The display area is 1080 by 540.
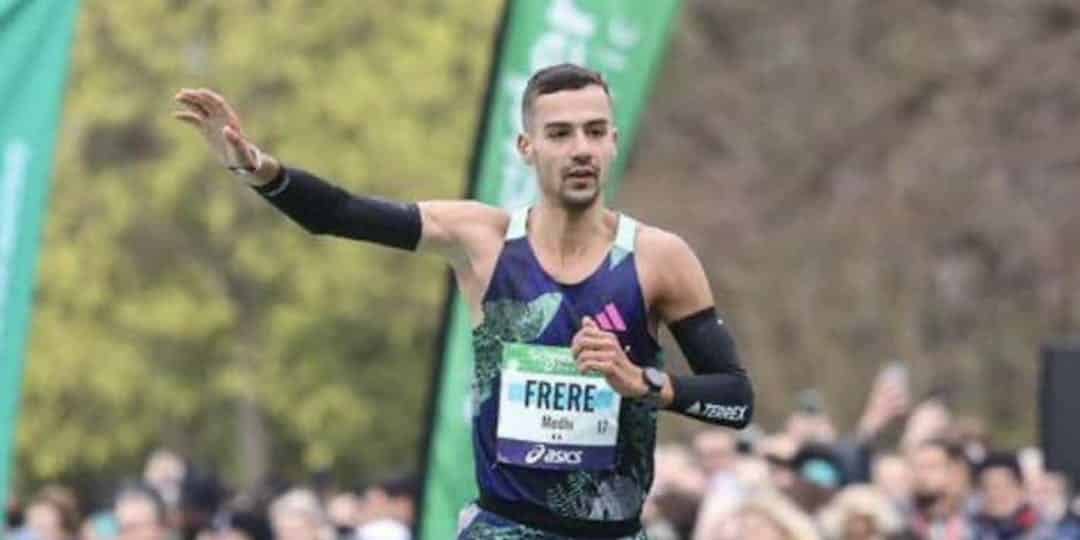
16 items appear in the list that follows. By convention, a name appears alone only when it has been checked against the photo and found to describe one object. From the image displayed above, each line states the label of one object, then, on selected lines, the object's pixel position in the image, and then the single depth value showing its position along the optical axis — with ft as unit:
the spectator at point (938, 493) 52.60
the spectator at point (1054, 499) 50.16
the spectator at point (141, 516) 56.95
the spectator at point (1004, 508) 52.31
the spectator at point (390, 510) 56.34
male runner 34.60
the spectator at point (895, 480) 54.44
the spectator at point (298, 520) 56.59
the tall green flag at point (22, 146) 51.83
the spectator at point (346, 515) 63.31
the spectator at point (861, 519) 48.37
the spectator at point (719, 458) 55.67
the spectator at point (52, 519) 66.59
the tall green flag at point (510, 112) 50.78
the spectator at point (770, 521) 45.57
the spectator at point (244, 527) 59.72
